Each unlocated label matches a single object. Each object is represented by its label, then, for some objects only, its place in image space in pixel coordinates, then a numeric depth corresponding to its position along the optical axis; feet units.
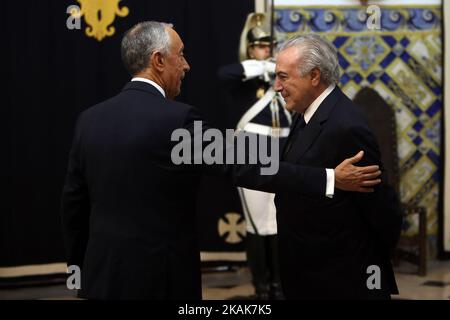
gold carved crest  31.68
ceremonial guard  27.58
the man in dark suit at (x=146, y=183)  12.83
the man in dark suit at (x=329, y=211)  13.46
